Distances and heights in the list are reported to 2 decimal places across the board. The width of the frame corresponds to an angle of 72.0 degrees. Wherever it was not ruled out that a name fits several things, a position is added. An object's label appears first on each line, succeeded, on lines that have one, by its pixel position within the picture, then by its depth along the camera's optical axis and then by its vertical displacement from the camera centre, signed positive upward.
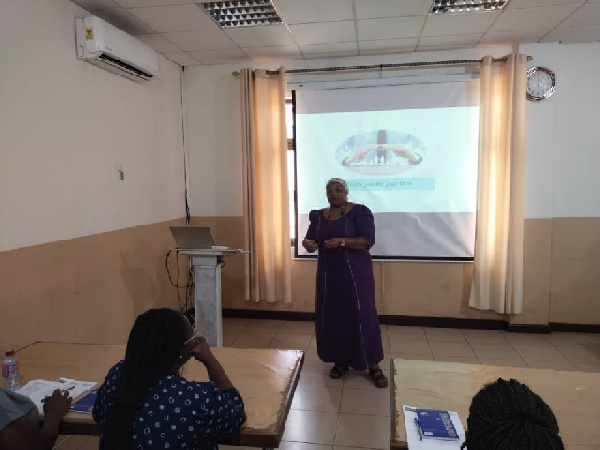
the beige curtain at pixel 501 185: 3.81 -0.01
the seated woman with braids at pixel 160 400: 1.11 -0.59
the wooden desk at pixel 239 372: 1.37 -0.78
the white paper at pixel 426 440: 1.24 -0.78
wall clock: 3.85 +0.94
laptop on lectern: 2.89 -0.35
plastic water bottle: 1.66 -0.74
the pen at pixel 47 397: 1.52 -0.77
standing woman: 2.92 -0.70
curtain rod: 3.96 +1.18
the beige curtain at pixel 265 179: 4.20 +0.09
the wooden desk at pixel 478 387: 1.33 -0.78
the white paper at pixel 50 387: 1.57 -0.78
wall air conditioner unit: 2.83 +1.03
